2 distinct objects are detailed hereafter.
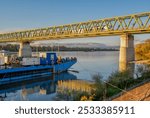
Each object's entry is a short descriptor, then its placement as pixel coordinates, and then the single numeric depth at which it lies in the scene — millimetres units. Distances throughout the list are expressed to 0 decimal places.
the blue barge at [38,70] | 39938
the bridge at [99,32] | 54094
